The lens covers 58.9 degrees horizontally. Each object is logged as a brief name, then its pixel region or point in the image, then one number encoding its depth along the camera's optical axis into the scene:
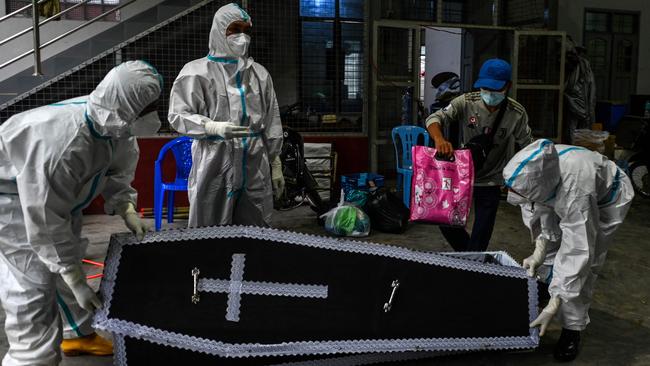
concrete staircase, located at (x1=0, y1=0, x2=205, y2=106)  4.55
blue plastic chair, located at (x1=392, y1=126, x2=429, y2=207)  4.85
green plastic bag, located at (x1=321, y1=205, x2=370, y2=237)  4.17
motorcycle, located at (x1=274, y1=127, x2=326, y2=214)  4.81
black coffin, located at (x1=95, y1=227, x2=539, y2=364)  1.81
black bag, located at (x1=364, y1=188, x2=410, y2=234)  4.30
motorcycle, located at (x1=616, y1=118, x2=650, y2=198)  5.49
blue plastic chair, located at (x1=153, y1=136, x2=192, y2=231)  4.00
